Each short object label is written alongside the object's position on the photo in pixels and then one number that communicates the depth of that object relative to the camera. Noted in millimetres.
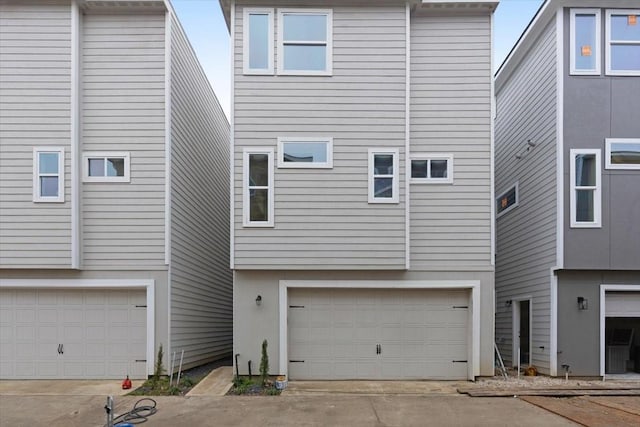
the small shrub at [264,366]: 9195
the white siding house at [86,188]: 9492
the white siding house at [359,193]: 9492
